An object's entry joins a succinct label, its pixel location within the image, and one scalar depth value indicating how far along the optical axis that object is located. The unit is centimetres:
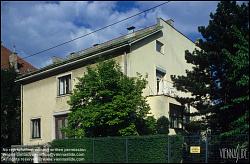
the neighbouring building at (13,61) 5096
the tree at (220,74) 1878
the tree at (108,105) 2303
